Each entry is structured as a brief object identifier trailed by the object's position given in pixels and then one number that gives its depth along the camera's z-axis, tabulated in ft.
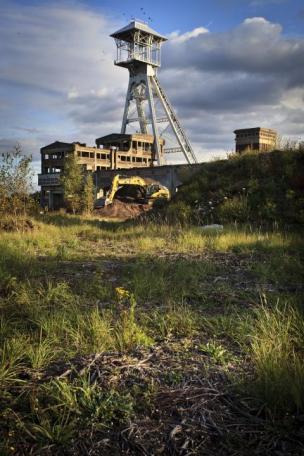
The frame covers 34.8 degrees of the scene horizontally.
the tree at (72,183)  118.32
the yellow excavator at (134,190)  114.11
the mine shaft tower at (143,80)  312.29
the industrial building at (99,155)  273.13
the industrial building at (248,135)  114.36
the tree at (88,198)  112.06
